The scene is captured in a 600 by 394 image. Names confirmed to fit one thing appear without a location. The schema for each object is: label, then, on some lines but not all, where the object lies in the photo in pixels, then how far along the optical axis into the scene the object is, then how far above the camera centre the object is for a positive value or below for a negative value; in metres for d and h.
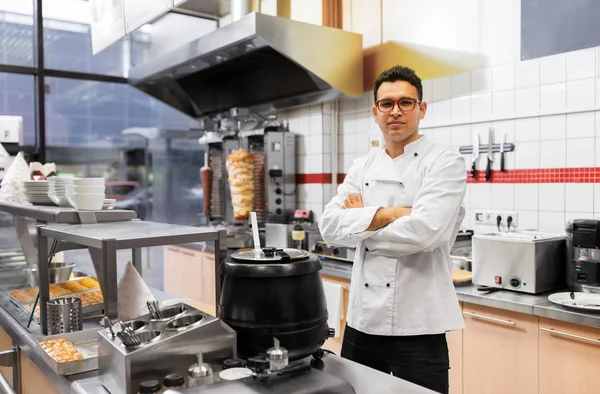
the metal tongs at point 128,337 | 1.35 -0.38
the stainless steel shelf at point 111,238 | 1.55 -0.16
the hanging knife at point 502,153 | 3.39 +0.20
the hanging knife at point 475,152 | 3.51 +0.21
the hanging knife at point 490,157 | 3.45 +0.18
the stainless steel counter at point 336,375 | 1.36 -0.52
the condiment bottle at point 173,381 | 1.27 -0.46
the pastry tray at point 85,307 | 2.14 -0.49
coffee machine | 2.57 -0.35
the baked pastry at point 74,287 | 2.43 -0.46
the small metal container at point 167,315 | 1.47 -0.37
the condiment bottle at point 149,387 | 1.25 -0.47
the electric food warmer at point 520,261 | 2.68 -0.40
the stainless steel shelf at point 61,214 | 2.01 -0.11
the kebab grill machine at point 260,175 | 4.80 +0.10
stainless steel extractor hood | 4.04 +1.08
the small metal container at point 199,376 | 1.28 -0.46
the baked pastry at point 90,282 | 2.55 -0.47
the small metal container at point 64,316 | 1.90 -0.46
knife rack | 3.35 +0.24
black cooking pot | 1.40 -0.31
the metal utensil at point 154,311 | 1.53 -0.36
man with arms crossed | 1.93 -0.22
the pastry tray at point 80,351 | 1.58 -0.53
